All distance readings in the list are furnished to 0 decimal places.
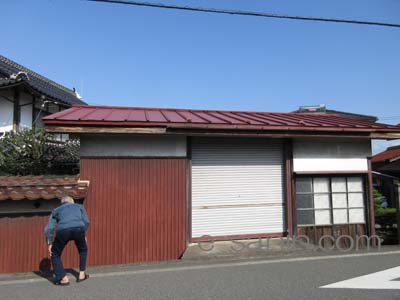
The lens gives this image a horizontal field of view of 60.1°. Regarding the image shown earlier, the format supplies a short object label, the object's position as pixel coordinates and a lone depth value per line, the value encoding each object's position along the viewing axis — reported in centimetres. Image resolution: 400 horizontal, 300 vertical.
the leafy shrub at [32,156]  852
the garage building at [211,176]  688
